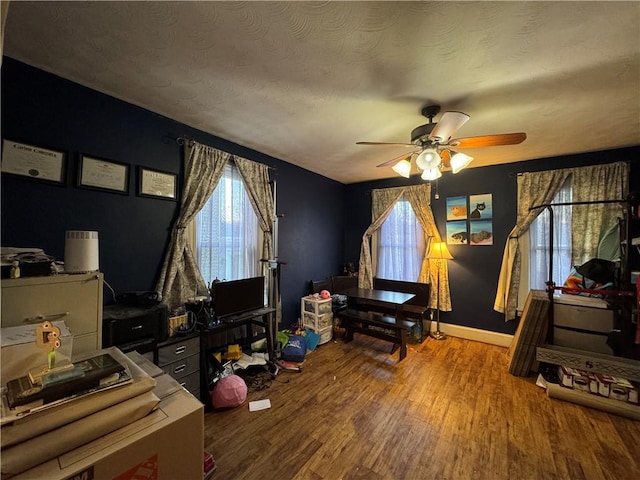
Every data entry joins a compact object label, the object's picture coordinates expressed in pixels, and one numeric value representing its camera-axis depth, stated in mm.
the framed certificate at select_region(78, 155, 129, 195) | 1977
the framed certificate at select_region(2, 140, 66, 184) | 1699
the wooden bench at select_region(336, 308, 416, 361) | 3250
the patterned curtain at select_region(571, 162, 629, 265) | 3012
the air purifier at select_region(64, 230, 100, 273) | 1522
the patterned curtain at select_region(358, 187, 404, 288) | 4605
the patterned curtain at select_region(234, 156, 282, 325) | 3132
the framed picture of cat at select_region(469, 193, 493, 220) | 3840
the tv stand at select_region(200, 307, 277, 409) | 2246
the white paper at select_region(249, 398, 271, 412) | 2266
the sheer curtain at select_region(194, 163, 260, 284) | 2783
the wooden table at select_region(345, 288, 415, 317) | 3320
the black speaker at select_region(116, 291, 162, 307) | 2039
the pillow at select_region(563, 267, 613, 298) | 2748
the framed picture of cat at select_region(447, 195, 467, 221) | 4012
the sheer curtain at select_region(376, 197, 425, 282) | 4387
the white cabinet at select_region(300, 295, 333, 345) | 3619
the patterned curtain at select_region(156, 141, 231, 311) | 2422
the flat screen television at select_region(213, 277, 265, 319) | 2502
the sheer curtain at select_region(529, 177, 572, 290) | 3350
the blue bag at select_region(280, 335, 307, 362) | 3037
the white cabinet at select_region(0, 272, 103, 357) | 1130
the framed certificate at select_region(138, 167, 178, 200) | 2299
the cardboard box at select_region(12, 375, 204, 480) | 590
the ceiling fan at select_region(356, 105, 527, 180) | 1922
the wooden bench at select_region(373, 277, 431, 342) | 3832
